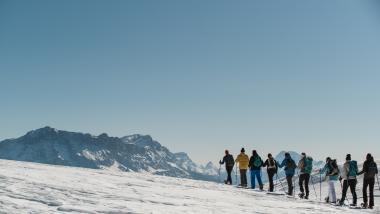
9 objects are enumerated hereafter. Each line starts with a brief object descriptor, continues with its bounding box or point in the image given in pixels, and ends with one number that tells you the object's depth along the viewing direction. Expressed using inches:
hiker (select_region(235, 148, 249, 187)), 1267.2
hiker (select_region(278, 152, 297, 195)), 1143.0
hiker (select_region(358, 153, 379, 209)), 988.6
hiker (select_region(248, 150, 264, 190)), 1195.3
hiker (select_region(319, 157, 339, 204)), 1040.8
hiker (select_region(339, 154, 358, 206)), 1001.5
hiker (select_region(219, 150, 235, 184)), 1310.3
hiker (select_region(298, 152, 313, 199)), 1113.4
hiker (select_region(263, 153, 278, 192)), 1170.3
